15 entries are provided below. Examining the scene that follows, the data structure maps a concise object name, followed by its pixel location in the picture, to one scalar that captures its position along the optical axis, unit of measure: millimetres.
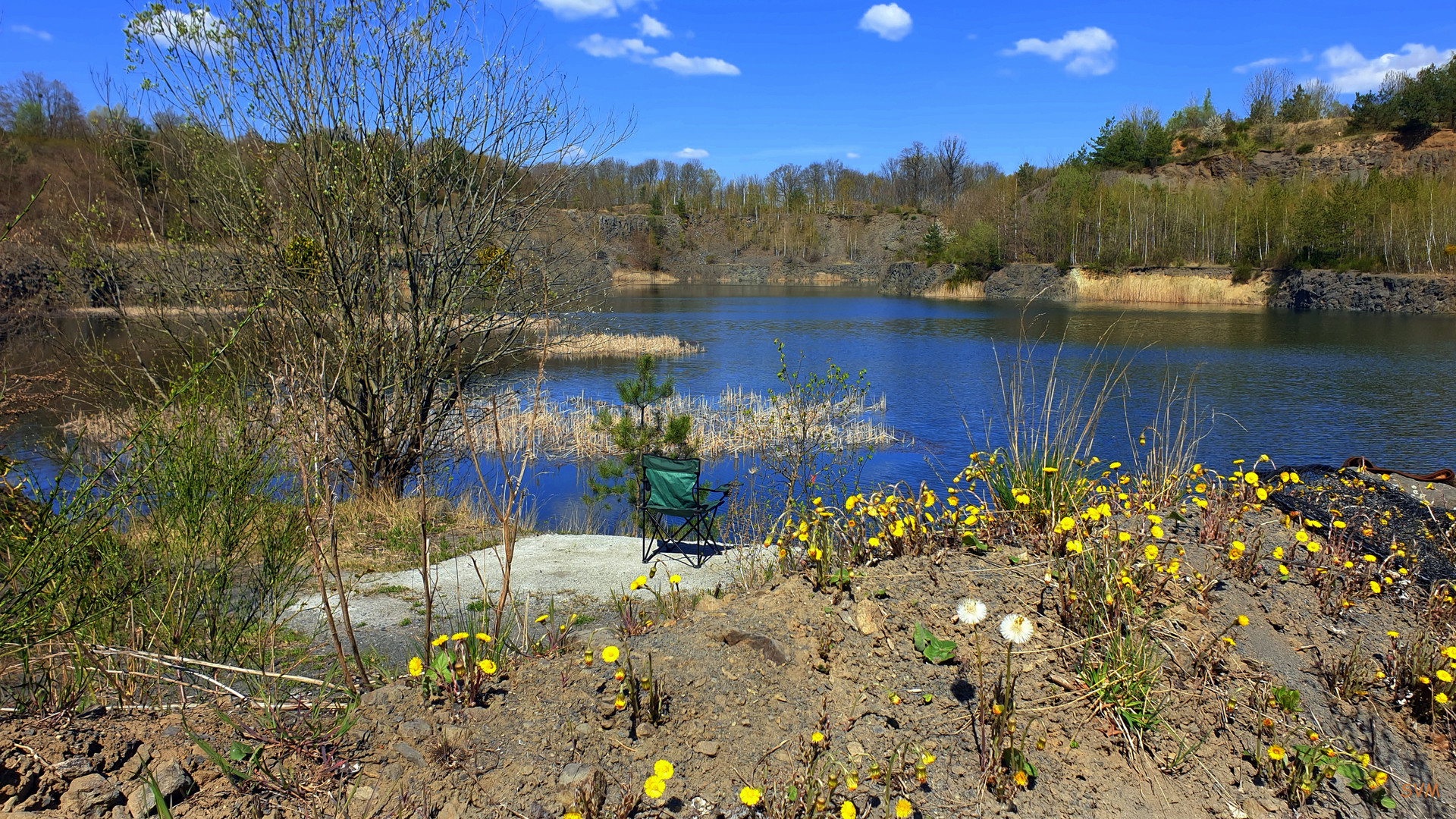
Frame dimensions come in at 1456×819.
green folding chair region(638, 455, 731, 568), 7000
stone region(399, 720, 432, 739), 2492
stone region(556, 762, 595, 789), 2334
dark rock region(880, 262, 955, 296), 65062
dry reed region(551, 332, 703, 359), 25875
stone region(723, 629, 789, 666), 3012
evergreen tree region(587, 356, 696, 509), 10109
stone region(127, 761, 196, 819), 2107
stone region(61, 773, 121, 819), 2070
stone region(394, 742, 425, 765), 2404
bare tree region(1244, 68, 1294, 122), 74319
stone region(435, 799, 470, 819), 2215
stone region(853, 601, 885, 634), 3178
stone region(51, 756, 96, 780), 2135
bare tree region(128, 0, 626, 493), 7117
